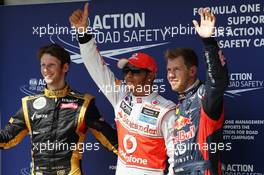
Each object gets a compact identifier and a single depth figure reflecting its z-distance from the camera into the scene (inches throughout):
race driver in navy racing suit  214.7
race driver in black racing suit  262.2
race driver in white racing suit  249.1
